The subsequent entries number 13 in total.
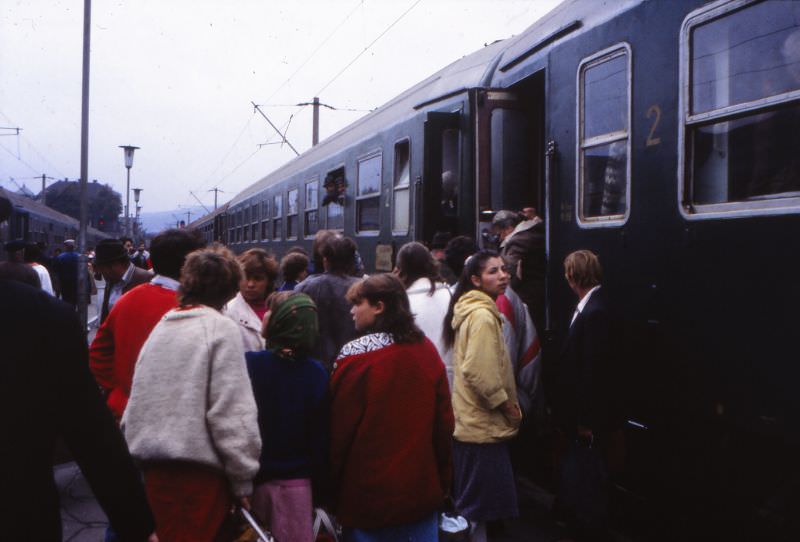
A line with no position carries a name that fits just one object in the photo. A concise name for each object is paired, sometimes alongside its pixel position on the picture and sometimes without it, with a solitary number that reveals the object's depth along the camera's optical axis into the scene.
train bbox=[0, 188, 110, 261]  17.94
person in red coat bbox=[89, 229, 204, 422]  3.44
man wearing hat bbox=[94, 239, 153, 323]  5.18
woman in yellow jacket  3.83
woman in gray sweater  2.61
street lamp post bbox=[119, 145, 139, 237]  23.84
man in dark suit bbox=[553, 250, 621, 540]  4.08
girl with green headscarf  2.80
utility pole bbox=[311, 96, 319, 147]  23.66
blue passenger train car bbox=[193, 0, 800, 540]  3.23
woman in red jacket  2.78
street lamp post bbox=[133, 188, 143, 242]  48.83
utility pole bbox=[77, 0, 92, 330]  11.16
